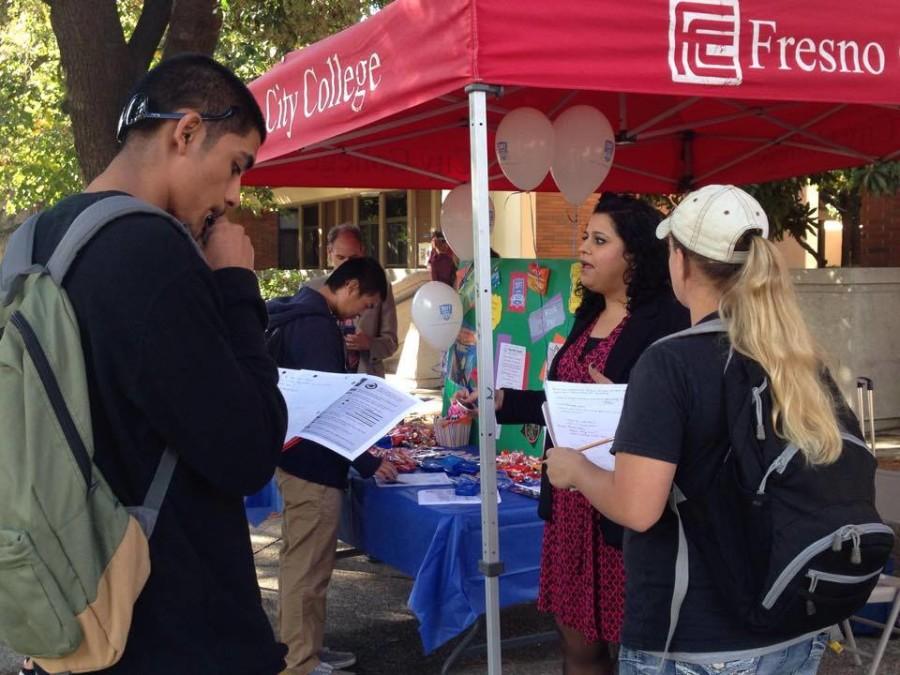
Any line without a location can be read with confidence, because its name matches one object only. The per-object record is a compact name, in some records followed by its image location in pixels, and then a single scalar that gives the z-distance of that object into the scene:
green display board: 4.66
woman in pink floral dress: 2.93
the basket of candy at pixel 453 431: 4.98
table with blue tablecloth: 3.69
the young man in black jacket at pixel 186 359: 1.40
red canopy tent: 3.00
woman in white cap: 1.91
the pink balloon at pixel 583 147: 4.86
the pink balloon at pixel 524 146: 4.56
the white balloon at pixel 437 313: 4.89
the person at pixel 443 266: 7.25
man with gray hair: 6.24
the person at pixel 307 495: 3.98
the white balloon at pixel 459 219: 5.20
